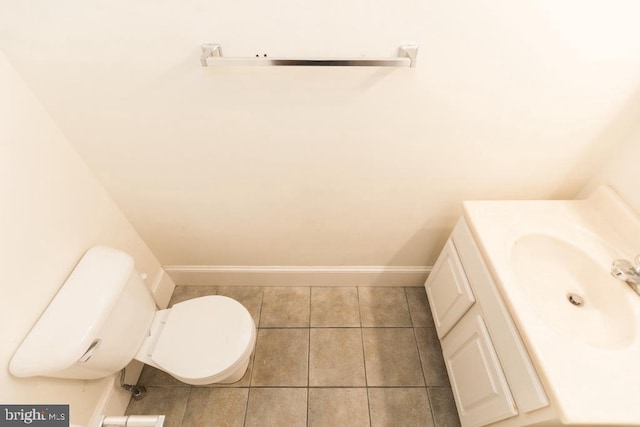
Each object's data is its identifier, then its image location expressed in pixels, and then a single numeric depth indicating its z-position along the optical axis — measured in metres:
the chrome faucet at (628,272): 0.89
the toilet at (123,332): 0.90
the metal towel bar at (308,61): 0.81
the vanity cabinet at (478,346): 0.86
